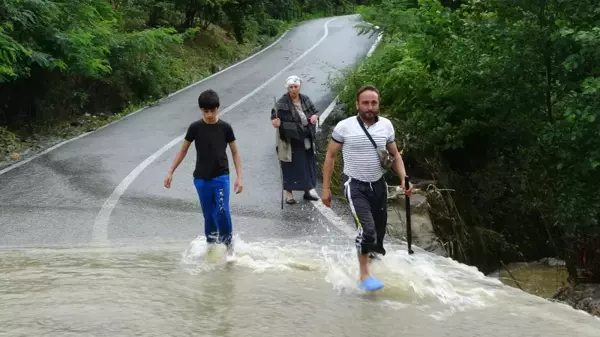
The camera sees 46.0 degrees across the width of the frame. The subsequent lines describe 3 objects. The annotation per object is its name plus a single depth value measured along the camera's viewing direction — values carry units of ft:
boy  23.31
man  20.33
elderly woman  31.42
